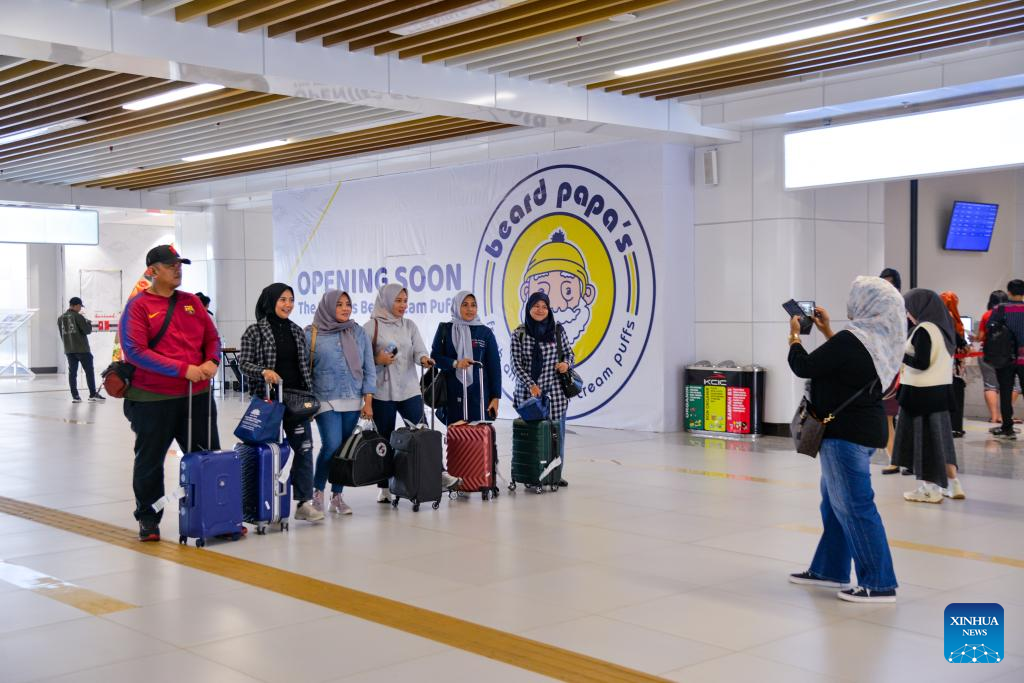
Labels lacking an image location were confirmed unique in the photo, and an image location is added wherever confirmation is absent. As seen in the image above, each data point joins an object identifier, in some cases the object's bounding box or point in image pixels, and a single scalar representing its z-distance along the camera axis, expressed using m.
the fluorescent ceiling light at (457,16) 7.72
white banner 12.31
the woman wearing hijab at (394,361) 7.39
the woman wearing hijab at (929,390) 7.23
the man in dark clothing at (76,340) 18.20
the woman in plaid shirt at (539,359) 8.07
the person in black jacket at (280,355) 6.49
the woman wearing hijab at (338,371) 6.90
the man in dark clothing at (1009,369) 11.40
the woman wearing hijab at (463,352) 7.90
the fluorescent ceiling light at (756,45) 8.48
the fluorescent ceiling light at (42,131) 12.55
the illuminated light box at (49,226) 18.83
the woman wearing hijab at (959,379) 11.04
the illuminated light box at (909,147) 9.63
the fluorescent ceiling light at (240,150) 14.53
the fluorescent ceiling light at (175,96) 10.86
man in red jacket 6.02
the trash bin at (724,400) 11.66
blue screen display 14.84
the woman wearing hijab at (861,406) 4.74
